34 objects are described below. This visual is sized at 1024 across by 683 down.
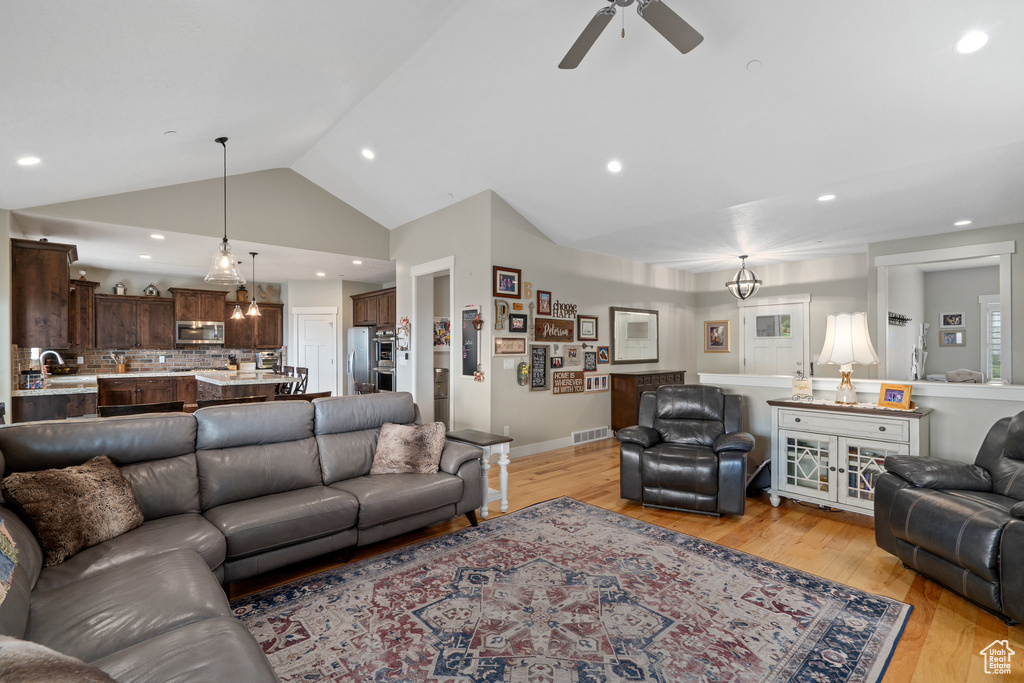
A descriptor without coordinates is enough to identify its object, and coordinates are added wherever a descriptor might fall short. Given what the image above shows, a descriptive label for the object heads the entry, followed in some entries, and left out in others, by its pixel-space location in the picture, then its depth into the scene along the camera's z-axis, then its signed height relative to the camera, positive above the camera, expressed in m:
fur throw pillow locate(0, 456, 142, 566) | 1.97 -0.71
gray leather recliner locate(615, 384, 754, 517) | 3.51 -0.87
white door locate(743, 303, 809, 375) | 7.47 -0.01
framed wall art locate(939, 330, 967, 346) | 7.38 +0.00
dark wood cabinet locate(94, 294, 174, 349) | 7.63 +0.37
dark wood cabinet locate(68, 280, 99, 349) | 7.29 +0.48
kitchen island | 5.67 -0.50
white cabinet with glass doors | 3.32 -0.81
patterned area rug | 1.92 -1.32
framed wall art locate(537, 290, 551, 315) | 5.76 +0.47
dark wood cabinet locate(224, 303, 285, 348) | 8.77 +0.26
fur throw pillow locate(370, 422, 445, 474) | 3.31 -0.76
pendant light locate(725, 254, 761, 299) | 6.71 +0.79
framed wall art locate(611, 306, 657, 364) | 6.86 +0.07
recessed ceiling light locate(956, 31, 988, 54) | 2.61 +1.65
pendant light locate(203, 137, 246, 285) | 3.97 +0.63
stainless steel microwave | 8.25 +0.20
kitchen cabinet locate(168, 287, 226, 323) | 8.20 +0.69
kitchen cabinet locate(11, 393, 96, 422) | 4.61 -0.61
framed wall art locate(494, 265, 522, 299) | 5.25 +0.66
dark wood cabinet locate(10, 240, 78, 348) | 4.43 +0.48
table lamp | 3.58 -0.06
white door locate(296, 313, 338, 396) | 9.05 -0.08
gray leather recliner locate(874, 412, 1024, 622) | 2.12 -0.90
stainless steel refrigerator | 7.86 -0.20
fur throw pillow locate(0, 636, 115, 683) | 0.70 -0.49
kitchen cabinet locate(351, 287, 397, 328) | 7.45 +0.57
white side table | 3.52 -0.82
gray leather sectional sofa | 1.41 -0.87
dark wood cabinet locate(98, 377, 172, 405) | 7.28 -0.71
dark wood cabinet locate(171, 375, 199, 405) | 7.63 -0.71
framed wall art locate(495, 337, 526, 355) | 5.27 -0.05
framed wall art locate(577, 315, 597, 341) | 6.28 +0.17
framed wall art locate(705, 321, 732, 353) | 8.25 +0.03
